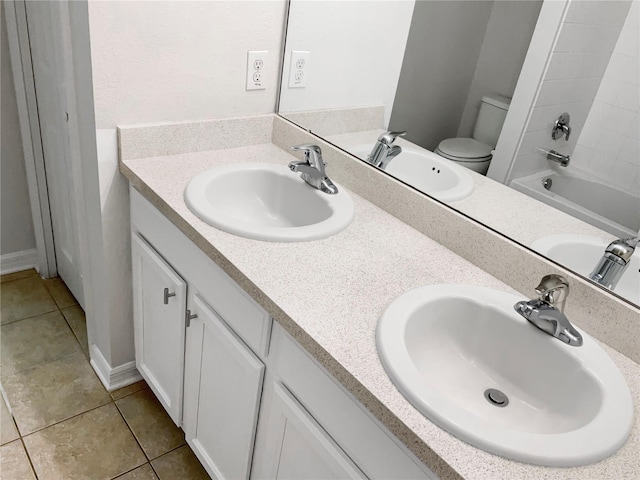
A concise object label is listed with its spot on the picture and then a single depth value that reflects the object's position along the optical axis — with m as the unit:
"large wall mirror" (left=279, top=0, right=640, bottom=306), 1.03
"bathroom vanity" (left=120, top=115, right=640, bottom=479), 0.85
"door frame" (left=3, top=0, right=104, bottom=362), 1.41
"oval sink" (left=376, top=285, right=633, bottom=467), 0.78
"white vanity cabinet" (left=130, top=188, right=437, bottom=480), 0.95
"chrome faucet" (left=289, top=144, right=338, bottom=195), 1.47
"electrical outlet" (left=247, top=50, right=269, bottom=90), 1.65
